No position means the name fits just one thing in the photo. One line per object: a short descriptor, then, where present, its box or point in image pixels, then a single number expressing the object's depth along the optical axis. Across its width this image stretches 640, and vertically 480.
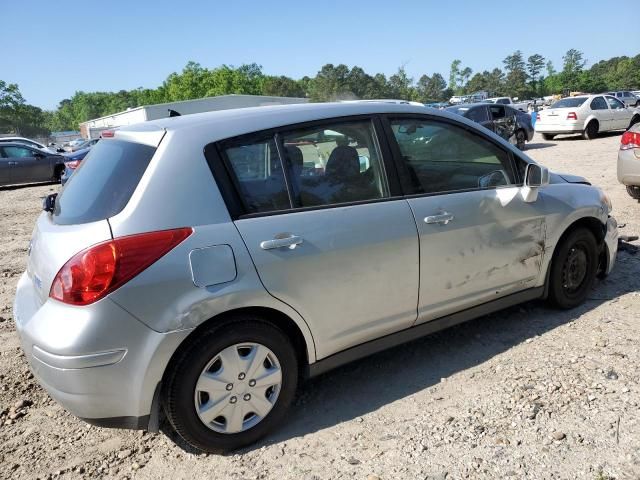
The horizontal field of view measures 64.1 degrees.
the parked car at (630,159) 7.28
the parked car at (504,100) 37.53
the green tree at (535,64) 135.00
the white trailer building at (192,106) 55.06
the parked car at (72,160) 14.88
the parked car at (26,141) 17.29
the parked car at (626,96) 36.06
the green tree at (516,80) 111.25
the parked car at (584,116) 18.06
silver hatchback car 2.32
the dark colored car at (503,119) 15.40
